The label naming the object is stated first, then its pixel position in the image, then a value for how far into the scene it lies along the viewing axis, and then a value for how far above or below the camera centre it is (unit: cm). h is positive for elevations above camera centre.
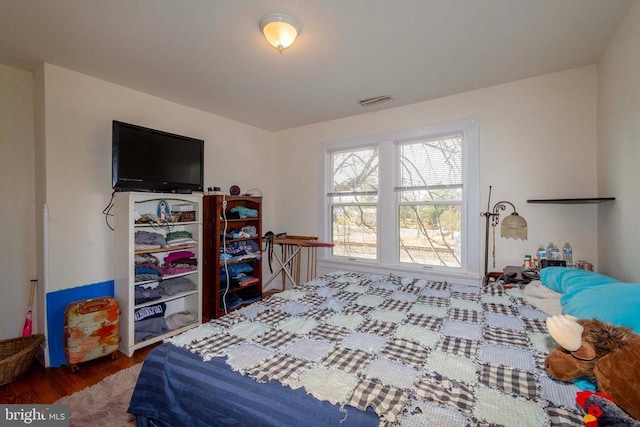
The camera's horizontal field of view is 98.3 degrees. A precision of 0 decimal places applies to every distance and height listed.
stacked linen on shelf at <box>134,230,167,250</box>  264 -28
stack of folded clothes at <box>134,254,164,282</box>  262 -55
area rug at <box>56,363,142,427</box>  173 -130
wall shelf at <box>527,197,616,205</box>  203 +10
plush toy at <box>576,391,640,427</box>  69 -52
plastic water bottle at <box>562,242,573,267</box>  240 -36
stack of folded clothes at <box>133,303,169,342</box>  267 -109
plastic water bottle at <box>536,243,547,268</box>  246 -36
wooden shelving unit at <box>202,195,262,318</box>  323 -54
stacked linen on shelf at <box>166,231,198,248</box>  288 -28
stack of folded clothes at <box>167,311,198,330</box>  297 -118
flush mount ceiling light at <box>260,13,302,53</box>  174 +118
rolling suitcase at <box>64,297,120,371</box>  226 -100
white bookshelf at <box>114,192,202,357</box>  249 -39
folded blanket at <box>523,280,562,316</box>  162 -54
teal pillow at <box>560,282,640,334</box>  97 -36
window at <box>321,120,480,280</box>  301 +16
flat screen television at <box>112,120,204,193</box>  249 +51
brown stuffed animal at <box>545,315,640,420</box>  76 -44
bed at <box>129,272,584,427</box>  88 -62
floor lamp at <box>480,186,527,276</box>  261 -11
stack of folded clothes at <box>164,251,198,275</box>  289 -55
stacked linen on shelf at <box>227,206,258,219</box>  350 -1
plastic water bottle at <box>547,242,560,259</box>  248 -35
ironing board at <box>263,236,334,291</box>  391 -68
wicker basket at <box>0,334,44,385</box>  204 -111
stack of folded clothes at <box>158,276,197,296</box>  292 -79
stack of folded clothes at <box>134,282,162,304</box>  261 -79
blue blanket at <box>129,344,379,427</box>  89 -67
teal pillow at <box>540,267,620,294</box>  146 -38
